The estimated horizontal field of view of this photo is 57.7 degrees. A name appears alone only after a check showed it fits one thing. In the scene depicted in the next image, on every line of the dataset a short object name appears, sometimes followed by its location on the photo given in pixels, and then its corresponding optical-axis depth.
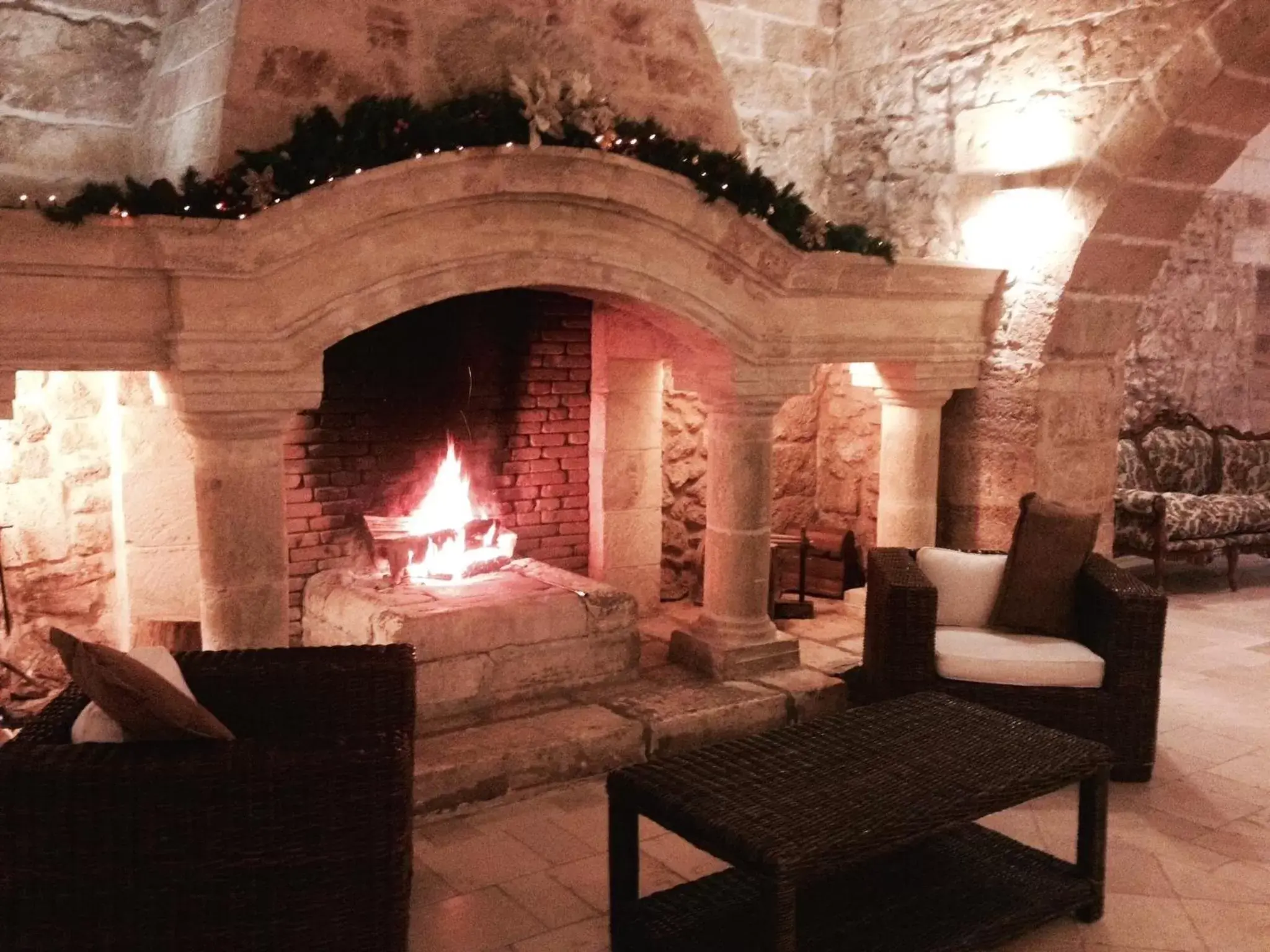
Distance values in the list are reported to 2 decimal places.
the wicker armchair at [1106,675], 3.89
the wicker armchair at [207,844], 2.15
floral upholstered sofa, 6.77
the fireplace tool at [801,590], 5.59
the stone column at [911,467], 5.26
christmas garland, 3.25
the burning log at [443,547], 4.38
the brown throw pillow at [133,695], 2.31
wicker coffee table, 2.52
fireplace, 3.30
